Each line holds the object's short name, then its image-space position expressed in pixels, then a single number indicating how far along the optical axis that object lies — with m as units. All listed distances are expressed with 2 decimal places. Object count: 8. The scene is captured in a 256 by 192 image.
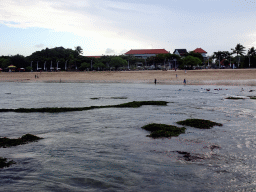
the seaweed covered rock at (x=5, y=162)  9.32
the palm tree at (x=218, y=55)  160.12
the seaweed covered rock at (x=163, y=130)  13.95
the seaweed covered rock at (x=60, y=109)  23.05
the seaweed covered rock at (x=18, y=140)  12.10
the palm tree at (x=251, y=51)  143.36
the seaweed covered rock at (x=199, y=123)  15.91
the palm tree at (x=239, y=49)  154.88
